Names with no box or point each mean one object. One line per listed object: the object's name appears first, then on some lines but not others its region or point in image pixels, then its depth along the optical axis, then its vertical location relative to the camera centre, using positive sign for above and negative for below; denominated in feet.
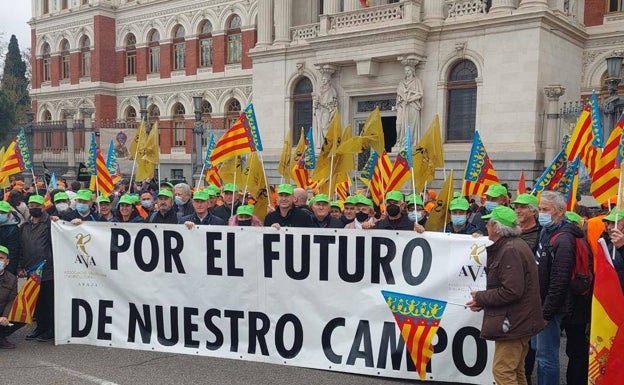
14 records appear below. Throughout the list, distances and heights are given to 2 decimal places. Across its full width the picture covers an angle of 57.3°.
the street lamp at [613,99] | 40.32 +3.49
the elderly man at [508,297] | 13.48 -3.60
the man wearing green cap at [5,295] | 20.52 -5.60
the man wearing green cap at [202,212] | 22.81 -2.85
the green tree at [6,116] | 119.14 +5.19
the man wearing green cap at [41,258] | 21.81 -4.48
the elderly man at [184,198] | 29.96 -2.97
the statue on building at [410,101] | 67.62 +5.26
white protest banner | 17.06 -4.98
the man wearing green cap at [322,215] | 24.22 -3.05
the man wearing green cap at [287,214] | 23.02 -2.85
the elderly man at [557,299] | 15.08 -4.07
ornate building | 61.36 +10.46
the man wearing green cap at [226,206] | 30.50 -3.50
